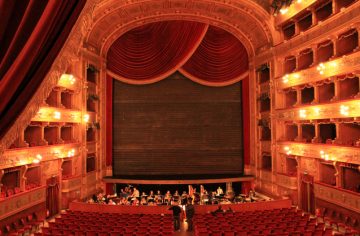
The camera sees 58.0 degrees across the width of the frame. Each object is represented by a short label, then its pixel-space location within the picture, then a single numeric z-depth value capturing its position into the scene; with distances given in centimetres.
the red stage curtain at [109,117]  2142
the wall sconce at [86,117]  1884
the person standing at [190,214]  1291
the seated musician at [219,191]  1948
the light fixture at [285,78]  1802
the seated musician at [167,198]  1780
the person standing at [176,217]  1299
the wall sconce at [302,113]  1666
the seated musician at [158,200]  1756
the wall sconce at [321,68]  1521
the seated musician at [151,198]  1804
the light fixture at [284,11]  1708
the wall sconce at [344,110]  1362
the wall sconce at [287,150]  1777
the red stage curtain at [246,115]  2177
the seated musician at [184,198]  1670
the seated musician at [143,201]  1731
